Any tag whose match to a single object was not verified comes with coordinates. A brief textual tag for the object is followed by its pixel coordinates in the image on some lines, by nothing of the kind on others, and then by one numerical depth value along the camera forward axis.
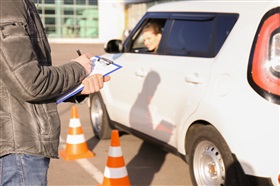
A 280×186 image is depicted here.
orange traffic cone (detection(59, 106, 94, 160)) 5.48
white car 3.18
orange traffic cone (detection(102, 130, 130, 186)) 4.16
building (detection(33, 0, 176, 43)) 38.59
